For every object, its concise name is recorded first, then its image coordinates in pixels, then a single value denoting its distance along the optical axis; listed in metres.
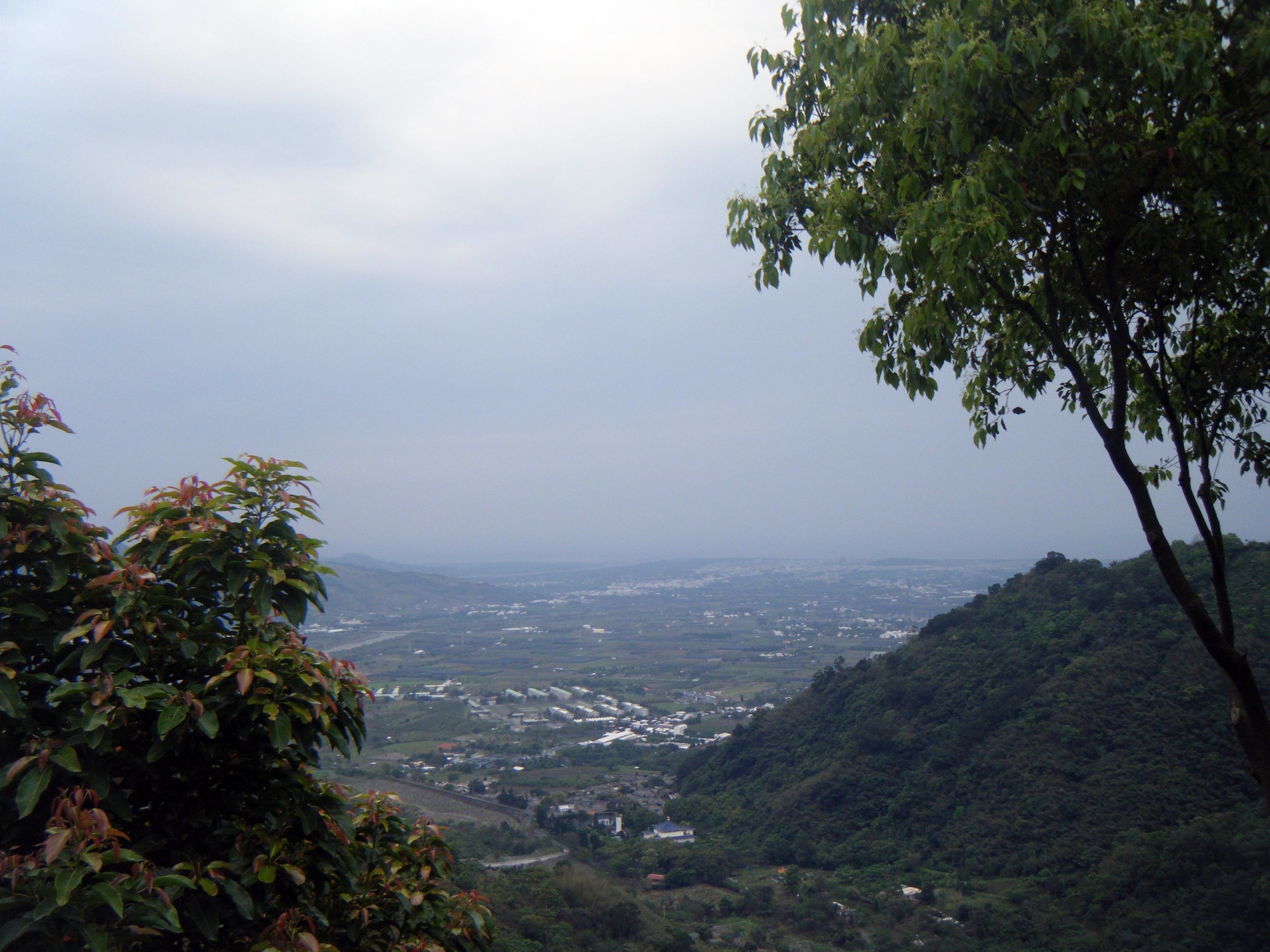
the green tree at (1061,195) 3.64
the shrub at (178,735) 2.23
